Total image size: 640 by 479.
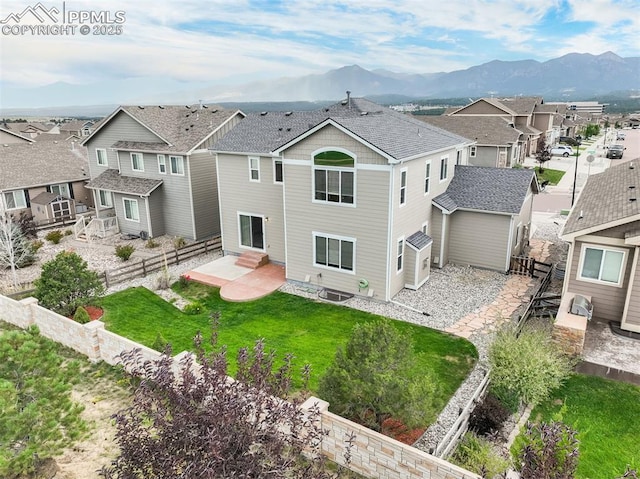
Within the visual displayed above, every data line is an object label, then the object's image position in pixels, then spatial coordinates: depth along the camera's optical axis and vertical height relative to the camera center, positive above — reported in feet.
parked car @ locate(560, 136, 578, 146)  260.97 -18.35
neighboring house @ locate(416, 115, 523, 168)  149.18 -9.27
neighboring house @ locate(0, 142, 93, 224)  94.17 -14.83
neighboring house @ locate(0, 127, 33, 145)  152.46 -8.32
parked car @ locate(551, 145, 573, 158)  204.95 -19.29
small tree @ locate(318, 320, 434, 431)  27.02 -16.87
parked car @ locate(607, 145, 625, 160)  184.03 -17.65
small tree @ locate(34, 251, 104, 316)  47.98 -18.91
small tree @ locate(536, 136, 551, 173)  157.77 -17.19
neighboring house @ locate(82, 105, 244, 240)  79.92 -11.03
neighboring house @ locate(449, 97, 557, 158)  189.26 -1.11
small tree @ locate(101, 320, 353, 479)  19.20 -14.74
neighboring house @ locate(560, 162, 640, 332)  43.78 -15.44
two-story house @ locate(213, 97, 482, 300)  51.42 -11.04
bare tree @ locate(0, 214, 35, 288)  60.70 -21.08
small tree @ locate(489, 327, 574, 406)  32.04 -19.12
